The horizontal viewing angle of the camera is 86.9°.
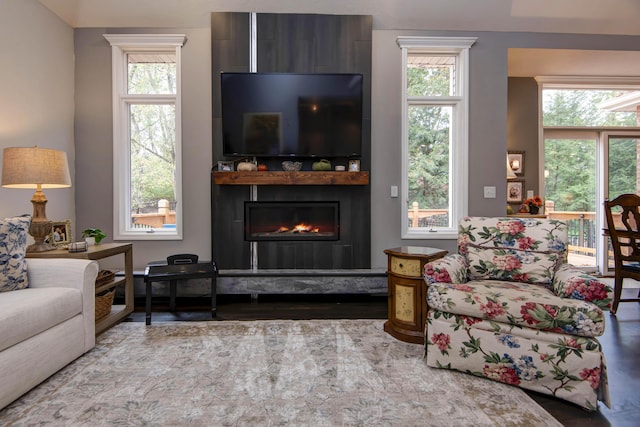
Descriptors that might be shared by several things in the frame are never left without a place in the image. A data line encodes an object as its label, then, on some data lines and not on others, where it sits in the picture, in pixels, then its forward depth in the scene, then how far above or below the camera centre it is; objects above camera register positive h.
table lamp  2.53 +0.28
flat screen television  3.65 +1.06
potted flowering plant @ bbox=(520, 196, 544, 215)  4.38 +0.06
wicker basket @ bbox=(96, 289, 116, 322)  2.77 -0.78
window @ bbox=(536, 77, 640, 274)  4.77 +0.80
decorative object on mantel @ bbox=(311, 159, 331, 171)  3.66 +0.48
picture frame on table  2.79 -0.21
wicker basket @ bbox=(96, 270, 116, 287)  2.82 -0.57
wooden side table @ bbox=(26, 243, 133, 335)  2.59 -0.51
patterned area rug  1.62 -0.99
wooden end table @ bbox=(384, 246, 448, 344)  2.48 -0.62
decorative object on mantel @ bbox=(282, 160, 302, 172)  3.68 +0.48
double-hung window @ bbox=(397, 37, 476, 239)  3.96 +0.80
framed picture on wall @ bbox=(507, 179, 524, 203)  4.65 +0.27
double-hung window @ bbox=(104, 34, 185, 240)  3.84 +0.77
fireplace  3.81 -0.13
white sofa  1.70 -0.65
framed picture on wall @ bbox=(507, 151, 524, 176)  4.63 +0.68
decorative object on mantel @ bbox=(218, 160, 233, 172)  3.65 +0.48
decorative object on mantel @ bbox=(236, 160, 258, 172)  3.61 +0.46
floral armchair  1.73 -0.57
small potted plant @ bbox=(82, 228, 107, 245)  2.95 -0.23
